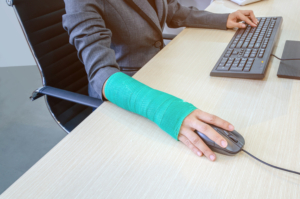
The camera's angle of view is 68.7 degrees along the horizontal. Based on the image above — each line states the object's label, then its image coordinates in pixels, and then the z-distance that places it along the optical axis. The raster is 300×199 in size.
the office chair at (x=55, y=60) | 0.71
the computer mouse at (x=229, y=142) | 0.43
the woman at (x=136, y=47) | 0.47
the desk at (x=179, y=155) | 0.39
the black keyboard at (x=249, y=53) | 0.61
